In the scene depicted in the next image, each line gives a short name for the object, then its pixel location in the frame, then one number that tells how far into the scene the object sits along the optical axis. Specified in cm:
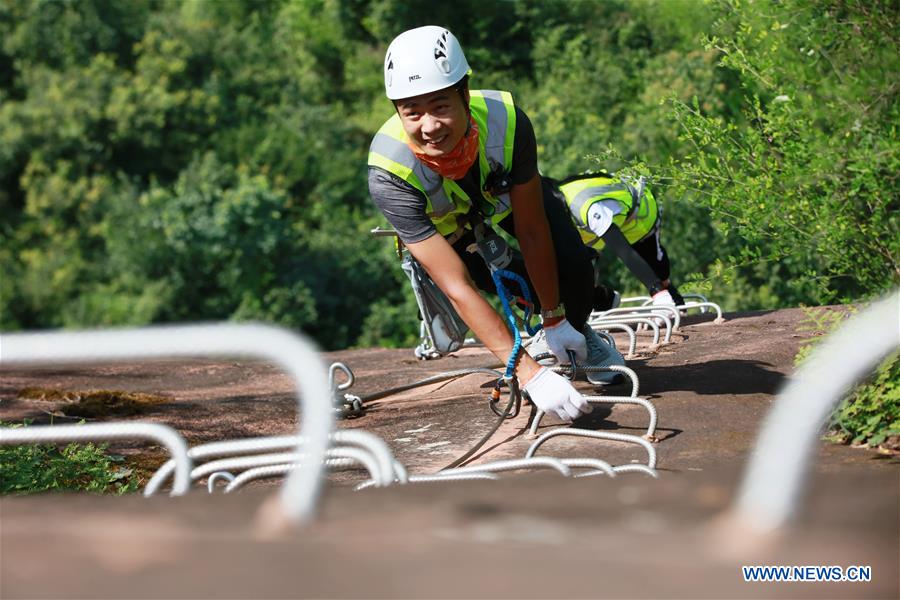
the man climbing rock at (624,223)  754
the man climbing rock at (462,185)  441
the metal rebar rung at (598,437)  378
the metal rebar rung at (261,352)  213
